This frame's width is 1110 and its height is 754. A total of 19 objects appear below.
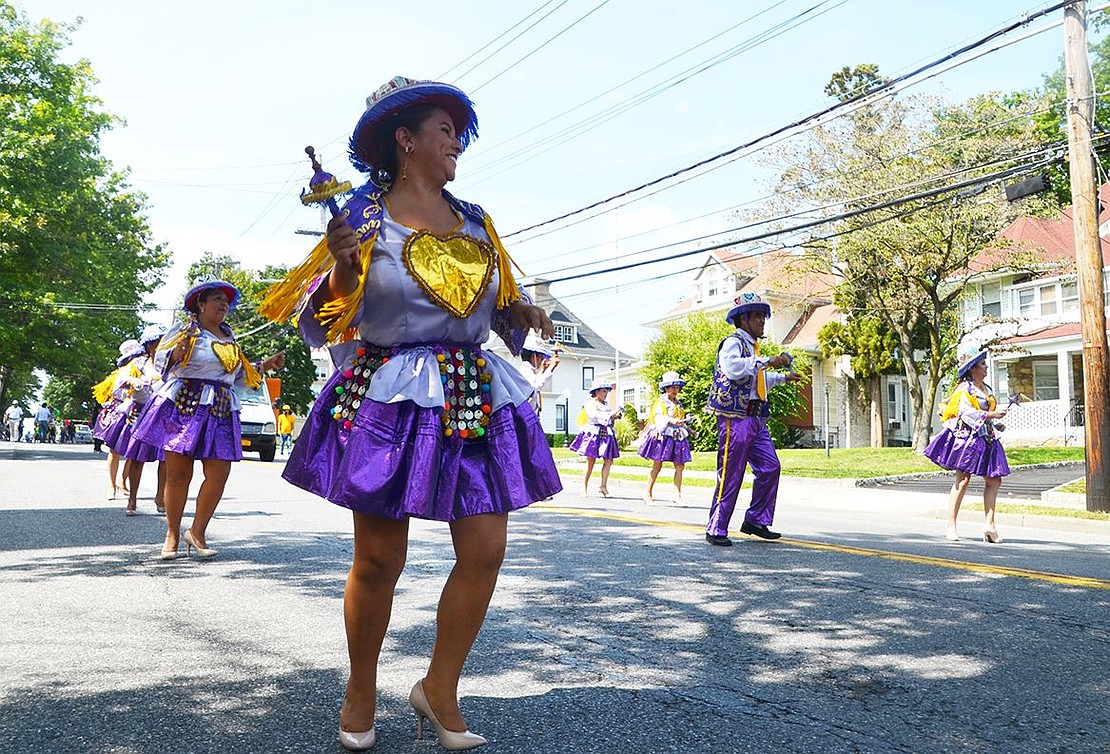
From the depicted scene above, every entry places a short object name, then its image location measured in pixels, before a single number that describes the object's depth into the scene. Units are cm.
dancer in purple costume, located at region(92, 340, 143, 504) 1063
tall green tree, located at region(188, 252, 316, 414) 5666
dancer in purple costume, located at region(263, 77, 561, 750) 295
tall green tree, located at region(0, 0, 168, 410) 2989
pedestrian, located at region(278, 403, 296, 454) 3856
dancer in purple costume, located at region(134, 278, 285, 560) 694
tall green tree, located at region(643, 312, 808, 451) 3903
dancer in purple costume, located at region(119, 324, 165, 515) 994
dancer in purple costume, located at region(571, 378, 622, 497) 1625
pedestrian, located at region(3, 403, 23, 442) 5915
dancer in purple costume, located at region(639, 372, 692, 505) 1509
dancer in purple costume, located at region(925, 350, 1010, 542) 913
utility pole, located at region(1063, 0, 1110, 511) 1370
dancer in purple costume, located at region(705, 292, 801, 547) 784
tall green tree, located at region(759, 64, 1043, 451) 2777
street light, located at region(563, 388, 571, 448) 5925
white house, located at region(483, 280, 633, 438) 6838
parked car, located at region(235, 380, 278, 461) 2541
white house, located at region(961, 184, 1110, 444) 3303
